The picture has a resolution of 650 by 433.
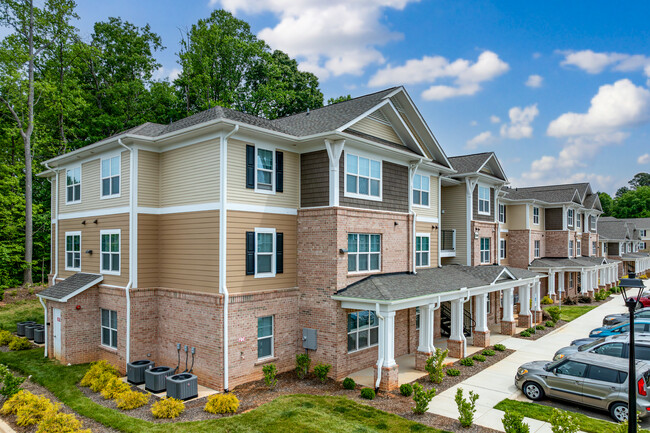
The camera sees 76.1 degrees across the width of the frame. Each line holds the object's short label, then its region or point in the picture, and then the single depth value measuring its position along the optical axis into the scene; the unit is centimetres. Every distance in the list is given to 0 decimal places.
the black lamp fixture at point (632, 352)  828
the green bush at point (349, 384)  1389
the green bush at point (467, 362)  1717
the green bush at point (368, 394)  1311
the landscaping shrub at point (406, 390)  1345
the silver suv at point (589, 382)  1188
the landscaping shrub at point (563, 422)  866
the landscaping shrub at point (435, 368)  1488
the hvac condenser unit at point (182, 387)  1264
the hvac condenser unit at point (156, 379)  1342
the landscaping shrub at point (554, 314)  2621
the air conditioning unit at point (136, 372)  1418
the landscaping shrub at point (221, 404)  1161
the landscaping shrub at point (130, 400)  1207
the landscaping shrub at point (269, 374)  1374
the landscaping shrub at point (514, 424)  924
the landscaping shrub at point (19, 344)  1886
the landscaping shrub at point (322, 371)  1450
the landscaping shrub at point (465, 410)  1095
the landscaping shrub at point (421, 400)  1188
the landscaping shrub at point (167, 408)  1133
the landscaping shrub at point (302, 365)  1498
